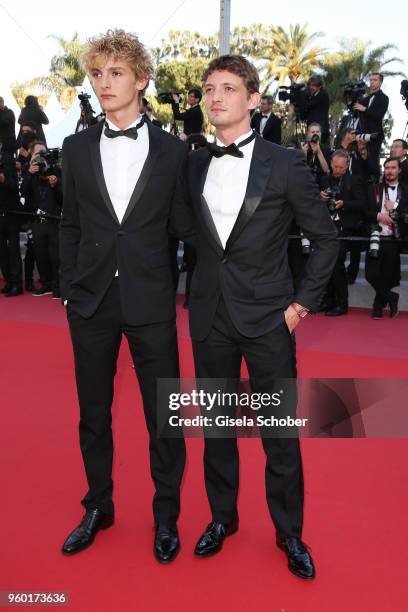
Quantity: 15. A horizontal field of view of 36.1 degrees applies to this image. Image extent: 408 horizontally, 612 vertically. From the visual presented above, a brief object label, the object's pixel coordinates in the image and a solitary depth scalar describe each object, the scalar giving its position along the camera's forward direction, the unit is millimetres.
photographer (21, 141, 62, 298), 7734
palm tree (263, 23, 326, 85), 30641
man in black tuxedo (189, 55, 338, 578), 2248
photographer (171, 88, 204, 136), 8797
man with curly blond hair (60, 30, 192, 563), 2314
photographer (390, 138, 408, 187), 7374
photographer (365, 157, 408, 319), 6855
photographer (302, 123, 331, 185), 7461
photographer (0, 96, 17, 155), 8789
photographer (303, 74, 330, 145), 8688
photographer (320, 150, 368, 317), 6941
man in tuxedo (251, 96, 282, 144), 8648
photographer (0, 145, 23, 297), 8000
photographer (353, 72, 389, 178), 8127
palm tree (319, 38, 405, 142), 27953
